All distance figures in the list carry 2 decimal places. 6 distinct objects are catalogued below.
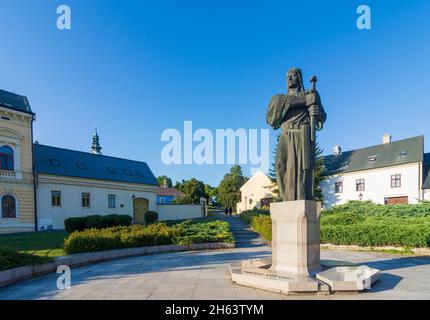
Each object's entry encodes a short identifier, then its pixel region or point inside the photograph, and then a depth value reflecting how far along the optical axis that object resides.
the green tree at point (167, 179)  91.26
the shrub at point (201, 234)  12.01
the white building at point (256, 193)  39.98
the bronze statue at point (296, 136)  6.16
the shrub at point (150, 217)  23.20
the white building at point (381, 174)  27.92
